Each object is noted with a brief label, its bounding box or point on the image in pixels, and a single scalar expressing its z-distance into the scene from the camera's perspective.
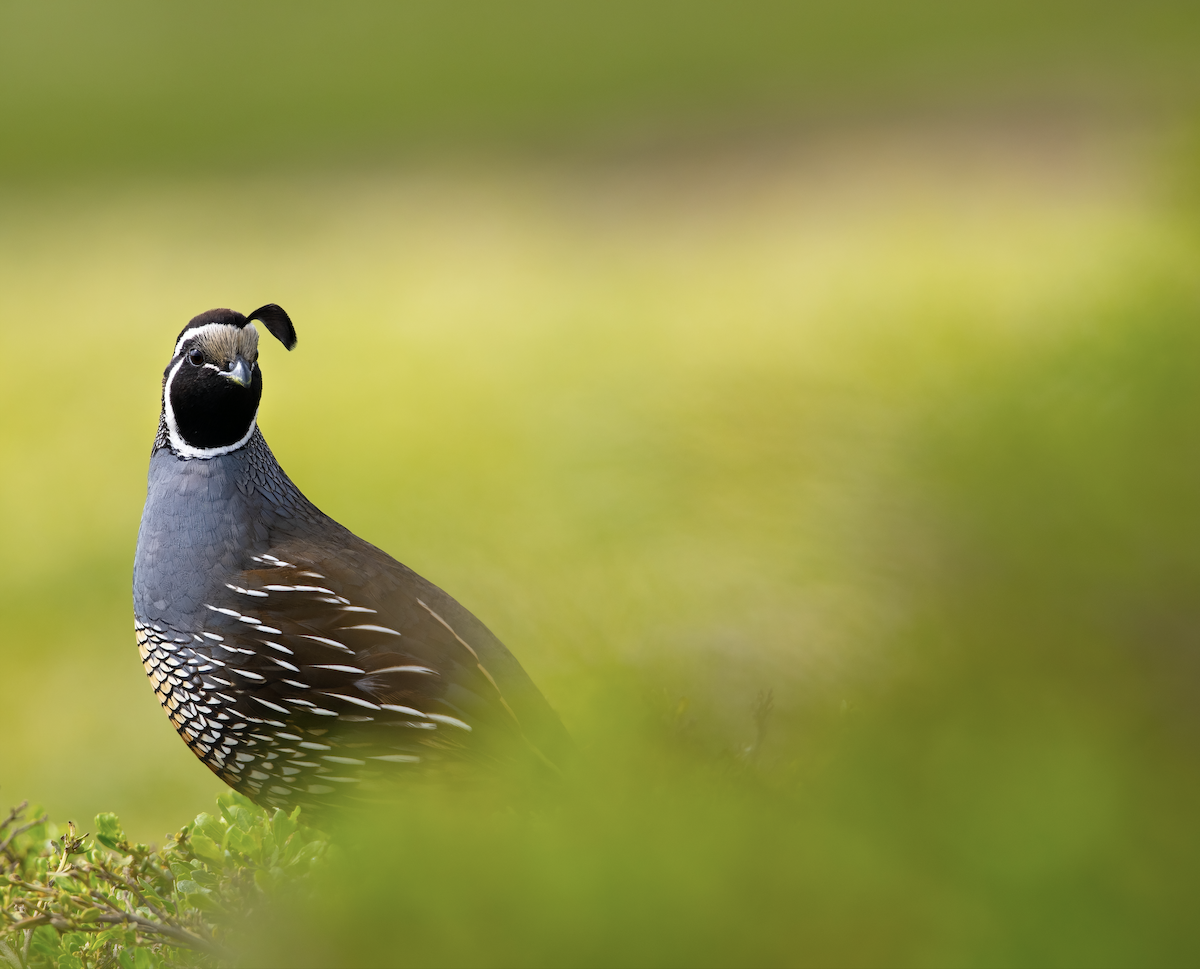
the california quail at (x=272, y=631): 7.81
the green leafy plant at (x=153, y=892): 7.70
